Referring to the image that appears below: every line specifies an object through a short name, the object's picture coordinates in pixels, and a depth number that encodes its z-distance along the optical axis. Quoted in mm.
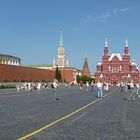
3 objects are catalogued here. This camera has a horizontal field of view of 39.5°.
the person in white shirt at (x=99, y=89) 16680
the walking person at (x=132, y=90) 15562
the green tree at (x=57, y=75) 72568
